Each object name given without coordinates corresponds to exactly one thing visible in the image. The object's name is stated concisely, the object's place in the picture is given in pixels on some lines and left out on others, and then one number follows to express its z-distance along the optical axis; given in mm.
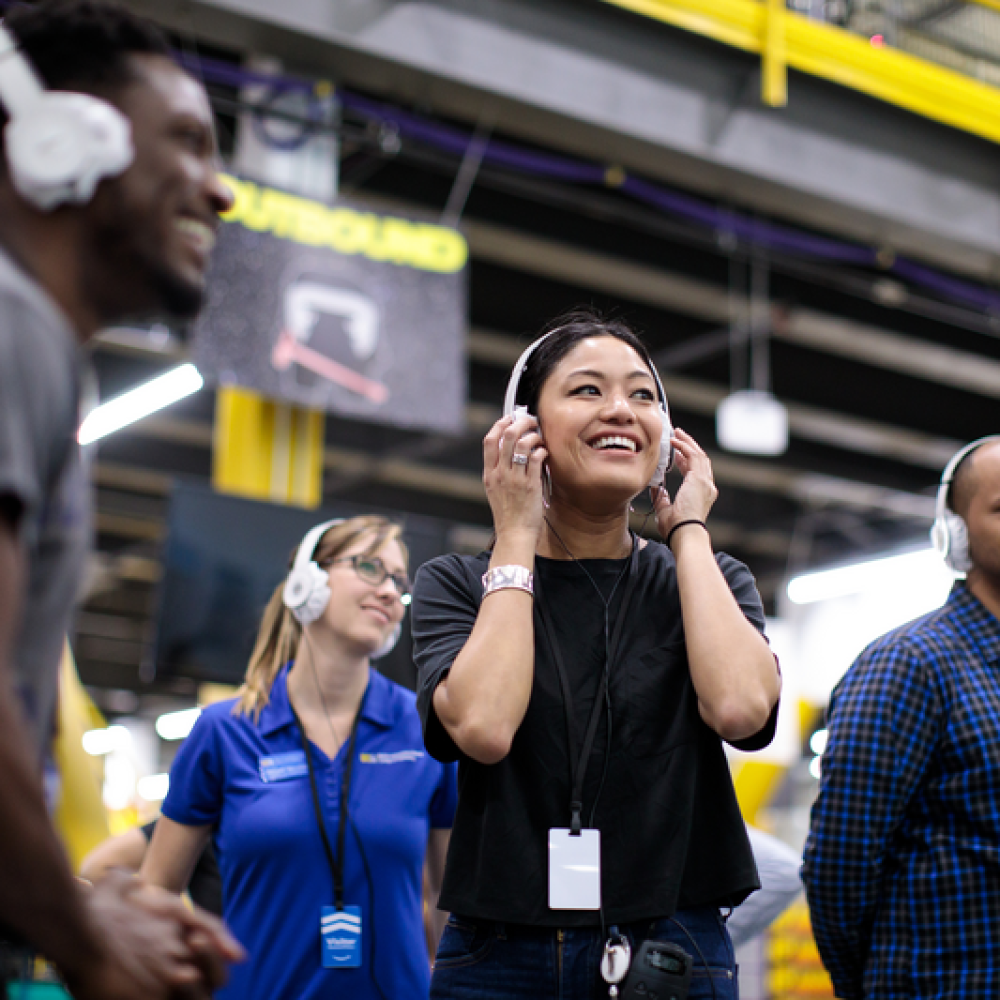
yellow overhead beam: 5910
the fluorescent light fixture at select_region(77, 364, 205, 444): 9367
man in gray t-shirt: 990
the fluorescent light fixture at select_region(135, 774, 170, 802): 21141
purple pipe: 5609
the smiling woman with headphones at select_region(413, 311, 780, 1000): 1736
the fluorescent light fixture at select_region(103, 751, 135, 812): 15224
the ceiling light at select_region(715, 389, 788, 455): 7352
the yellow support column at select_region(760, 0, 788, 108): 5922
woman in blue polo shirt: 2492
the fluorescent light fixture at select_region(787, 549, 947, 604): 14219
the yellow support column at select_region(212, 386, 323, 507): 5672
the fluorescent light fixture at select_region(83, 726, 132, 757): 20234
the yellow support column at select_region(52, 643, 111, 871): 3330
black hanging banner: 4996
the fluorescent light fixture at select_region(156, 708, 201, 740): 22147
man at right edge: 2209
